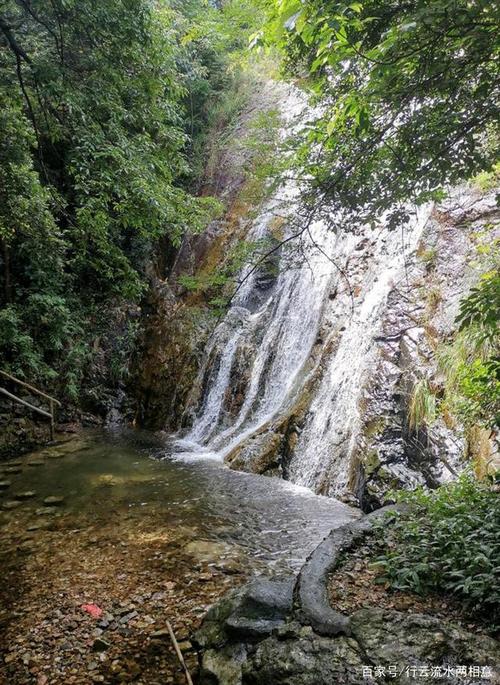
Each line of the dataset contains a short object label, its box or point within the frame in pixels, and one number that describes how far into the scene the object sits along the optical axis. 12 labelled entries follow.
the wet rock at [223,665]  2.52
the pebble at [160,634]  3.15
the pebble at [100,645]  3.04
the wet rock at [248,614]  2.78
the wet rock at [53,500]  5.68
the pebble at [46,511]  5.37
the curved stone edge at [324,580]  2.49
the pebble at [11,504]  5.53
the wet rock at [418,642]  2.08
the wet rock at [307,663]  2.13
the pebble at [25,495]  5.89
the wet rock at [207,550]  4.28
